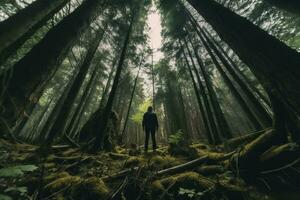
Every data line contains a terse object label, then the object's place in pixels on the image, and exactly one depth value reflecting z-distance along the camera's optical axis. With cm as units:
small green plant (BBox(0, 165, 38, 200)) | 210
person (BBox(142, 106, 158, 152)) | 792
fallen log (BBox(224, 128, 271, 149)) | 443
